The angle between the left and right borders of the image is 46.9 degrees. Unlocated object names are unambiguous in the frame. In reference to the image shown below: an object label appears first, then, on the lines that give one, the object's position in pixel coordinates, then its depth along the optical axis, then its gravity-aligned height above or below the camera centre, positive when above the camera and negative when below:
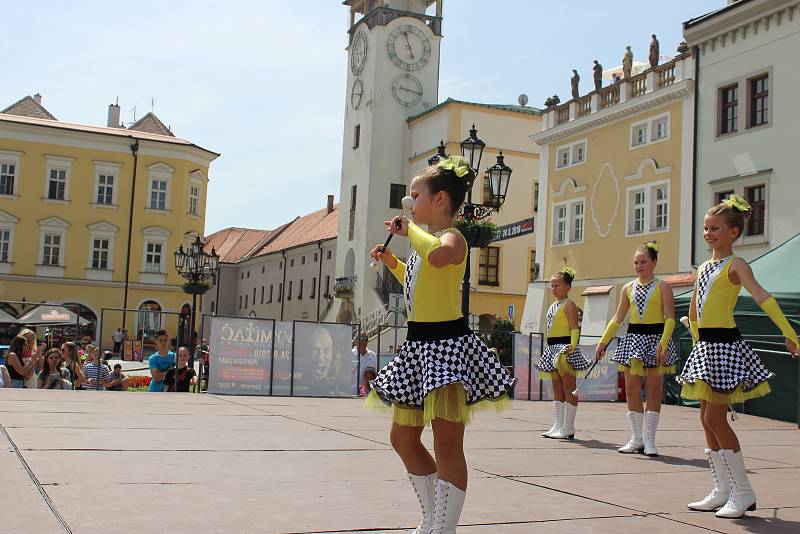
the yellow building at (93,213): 57.00 +6.56
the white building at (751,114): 27.02 +7.27
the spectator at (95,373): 17.83 -1.11
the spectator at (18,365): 14.91 -0.84
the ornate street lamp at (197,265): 29.77 +1.89
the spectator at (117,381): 17.88 -1.23
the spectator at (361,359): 18.42 -0.59
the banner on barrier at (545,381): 18.84 -0.80
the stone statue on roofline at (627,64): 34.16 +10.28
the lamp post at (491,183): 16.48 +2.83
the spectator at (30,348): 15.86 -0.60
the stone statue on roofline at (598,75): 35.81 +10.35
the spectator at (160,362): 16.80 -0.77
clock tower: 53.06 +12.96
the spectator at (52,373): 15.38 -0.97
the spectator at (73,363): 16.56 -0.88
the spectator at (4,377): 14.78 -1.04
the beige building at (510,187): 49.69 +8.37
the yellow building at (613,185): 31.41 +5.85
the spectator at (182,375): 16.53 -0.98
